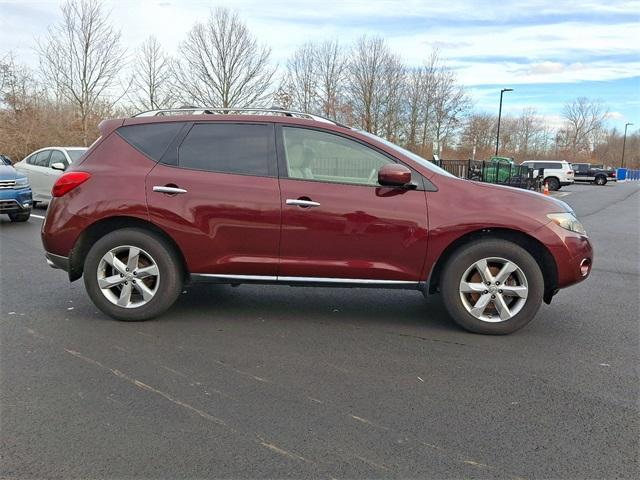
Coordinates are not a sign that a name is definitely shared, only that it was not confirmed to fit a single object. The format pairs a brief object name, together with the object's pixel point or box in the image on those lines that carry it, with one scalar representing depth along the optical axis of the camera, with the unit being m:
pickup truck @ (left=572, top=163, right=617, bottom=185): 44.66
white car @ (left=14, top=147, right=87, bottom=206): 12.37
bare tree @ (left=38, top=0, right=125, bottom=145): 29.73
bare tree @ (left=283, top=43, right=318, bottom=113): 38.44
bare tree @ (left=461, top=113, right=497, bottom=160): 49.23
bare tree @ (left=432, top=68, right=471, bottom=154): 44.12
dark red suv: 4.16
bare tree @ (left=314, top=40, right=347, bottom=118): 39.12
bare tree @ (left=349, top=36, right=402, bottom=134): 40.38
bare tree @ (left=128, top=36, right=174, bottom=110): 31.72
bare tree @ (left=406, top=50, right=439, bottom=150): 43.38
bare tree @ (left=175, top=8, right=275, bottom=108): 31.38
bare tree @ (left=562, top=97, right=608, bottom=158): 88.50
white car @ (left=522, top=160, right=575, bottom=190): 33.50
